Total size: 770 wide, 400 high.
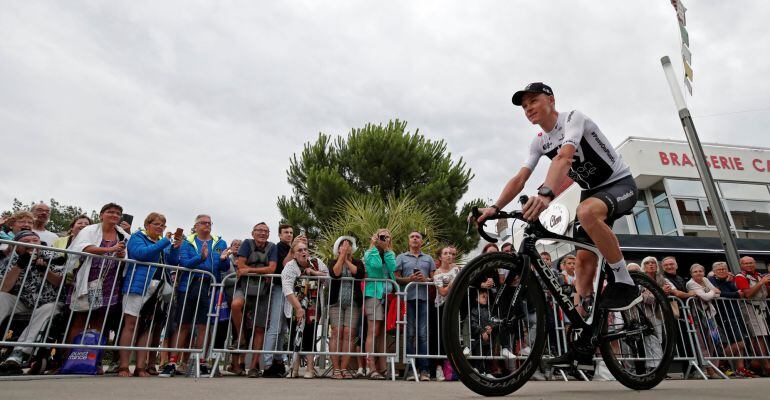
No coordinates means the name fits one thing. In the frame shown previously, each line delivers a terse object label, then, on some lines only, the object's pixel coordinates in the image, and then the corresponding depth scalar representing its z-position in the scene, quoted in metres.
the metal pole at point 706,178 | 7.58
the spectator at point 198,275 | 5.61
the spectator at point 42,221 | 5.66
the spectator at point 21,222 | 5.43
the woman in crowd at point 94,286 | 4.61
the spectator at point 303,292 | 5.70
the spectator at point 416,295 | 5.79
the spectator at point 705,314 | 6.66
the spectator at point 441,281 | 5.79
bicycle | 2.42
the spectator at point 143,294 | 4.74
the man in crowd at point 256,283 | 5.63
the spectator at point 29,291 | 4.38
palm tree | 13.24
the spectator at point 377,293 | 5.75
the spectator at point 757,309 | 6.77
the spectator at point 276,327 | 5.37
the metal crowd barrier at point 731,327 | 6.69
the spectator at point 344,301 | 5.79
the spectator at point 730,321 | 6.64
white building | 16.95
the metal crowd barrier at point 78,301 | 4.53
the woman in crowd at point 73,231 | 5.52
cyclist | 2.76
